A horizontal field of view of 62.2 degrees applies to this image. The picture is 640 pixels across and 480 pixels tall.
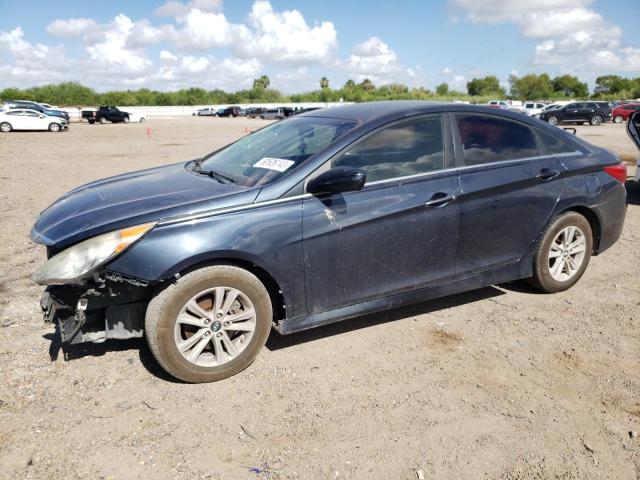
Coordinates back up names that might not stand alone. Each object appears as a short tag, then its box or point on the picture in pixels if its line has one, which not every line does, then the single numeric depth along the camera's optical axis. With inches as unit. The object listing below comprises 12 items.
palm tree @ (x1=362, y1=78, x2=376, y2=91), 4719.5
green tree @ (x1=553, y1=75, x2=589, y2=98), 4114.2
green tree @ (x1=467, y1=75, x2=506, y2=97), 4381.4
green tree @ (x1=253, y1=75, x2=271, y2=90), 4891.7
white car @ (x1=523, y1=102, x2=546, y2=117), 1802.4
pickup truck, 1764.3
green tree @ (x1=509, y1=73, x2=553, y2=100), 4162.4
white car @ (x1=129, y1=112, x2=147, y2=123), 1845.2
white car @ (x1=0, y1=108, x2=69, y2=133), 1166.3
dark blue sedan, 126.8
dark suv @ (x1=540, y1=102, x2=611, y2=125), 1432.1
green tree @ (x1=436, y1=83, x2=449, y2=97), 4110.2
